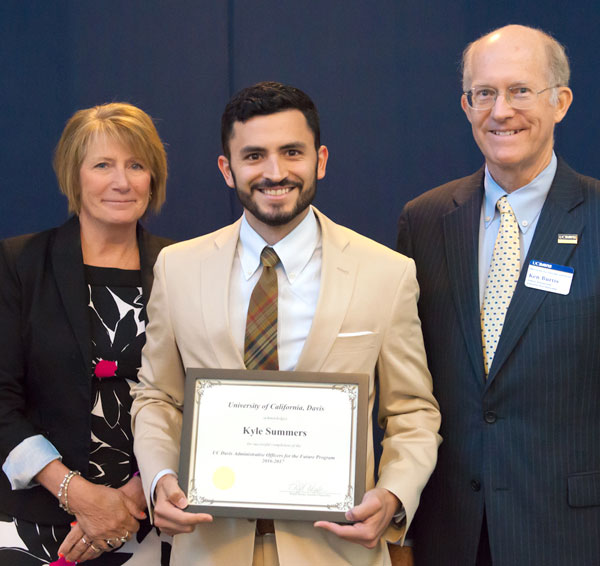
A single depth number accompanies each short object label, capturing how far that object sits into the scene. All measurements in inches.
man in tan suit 72.8
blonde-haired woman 86.5
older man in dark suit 79.3
